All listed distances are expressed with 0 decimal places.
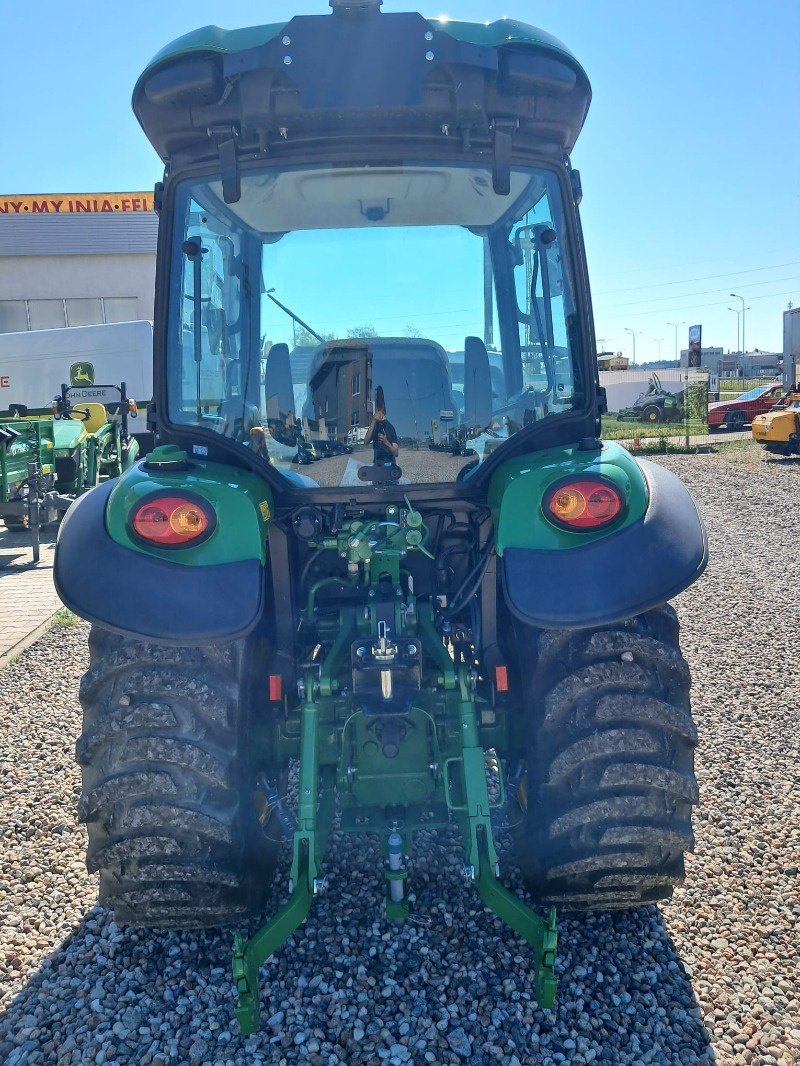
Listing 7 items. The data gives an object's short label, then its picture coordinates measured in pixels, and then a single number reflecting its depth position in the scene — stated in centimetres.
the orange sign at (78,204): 2678
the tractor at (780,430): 1788
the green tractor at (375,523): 226
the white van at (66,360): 1753
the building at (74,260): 2655
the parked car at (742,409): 2577
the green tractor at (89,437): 1123
